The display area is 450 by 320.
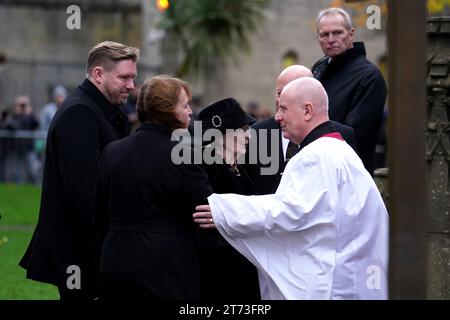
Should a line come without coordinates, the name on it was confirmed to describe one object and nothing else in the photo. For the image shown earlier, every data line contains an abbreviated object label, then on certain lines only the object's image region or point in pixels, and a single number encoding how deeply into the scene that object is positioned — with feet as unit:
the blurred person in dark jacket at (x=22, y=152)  168.25
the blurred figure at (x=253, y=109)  179.17
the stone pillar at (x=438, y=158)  56.39
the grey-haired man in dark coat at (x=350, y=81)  59.06
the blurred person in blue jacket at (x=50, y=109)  165.27
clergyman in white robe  44.24
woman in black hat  48.44
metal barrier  168.25
